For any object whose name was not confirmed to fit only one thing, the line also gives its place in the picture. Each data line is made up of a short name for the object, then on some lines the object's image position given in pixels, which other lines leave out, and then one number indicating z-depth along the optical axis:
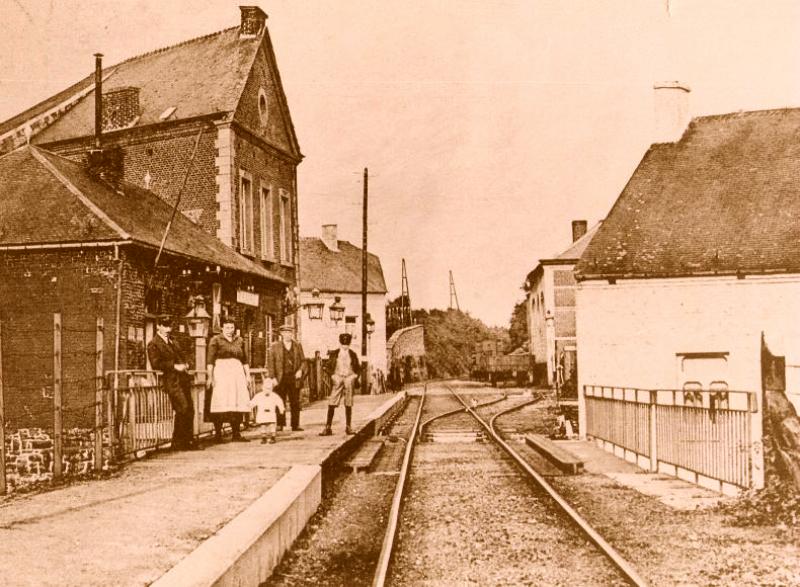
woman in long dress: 14.87
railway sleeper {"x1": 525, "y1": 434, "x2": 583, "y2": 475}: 13.52
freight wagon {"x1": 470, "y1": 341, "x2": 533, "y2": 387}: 49.97
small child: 15.03
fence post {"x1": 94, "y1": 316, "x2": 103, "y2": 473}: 11.60
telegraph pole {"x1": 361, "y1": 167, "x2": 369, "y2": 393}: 38.72
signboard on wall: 25.24
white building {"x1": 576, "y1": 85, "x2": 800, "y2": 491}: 21.67
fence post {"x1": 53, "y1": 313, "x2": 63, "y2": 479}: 10.74
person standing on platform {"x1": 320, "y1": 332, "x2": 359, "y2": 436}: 16.22
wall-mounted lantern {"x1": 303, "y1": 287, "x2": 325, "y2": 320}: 29.52
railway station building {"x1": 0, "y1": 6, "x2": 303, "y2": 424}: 19.48
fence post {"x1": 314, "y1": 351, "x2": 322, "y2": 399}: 34.81
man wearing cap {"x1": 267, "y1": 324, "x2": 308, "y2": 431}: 16.50
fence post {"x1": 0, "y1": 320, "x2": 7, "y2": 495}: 9.93
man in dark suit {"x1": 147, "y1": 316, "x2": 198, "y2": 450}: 13.60
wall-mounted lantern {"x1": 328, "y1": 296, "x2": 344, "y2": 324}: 33.17
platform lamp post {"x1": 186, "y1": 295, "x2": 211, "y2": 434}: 15.93
